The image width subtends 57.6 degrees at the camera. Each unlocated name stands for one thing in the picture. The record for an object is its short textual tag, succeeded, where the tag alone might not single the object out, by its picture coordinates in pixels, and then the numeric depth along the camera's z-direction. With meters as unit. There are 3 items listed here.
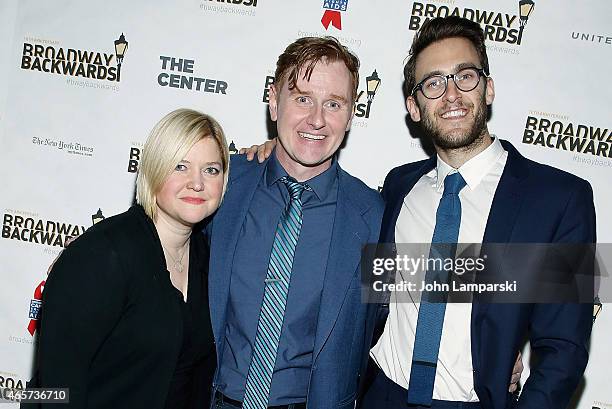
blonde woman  1.76
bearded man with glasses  1.89
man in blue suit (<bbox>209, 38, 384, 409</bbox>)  2.08
